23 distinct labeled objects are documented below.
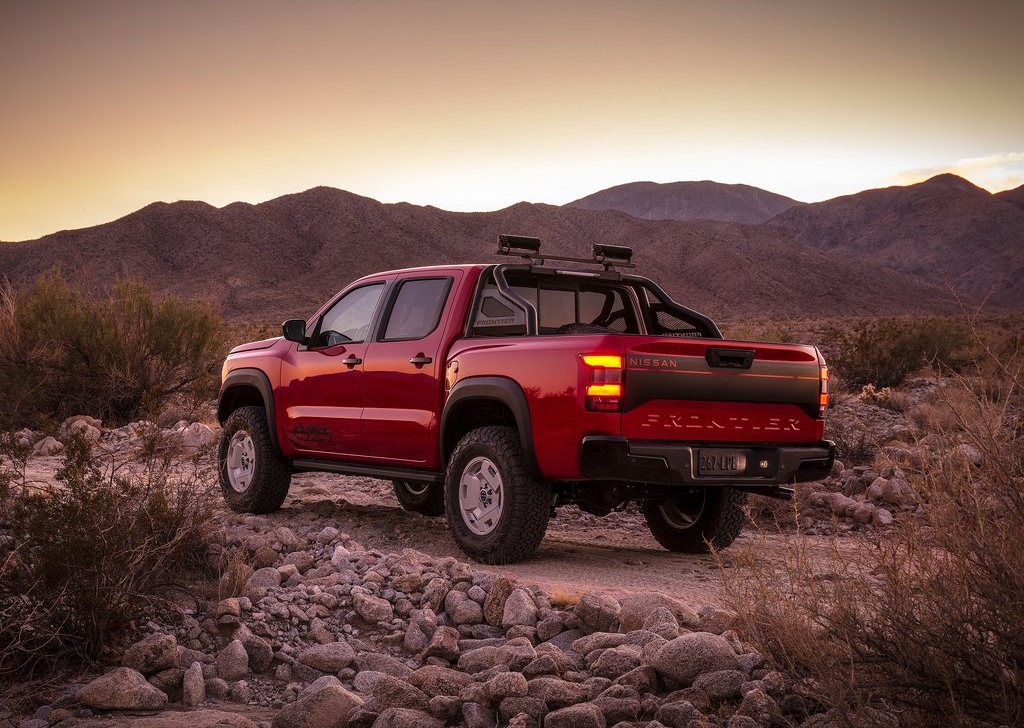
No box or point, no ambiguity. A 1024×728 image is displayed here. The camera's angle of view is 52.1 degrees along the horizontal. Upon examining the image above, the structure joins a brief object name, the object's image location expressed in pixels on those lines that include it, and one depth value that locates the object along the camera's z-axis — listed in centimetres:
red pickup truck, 632
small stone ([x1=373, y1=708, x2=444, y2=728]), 412
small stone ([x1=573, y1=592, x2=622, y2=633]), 542
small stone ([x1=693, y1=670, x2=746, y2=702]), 416
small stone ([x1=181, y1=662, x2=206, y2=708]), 475
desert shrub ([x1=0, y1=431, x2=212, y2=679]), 486
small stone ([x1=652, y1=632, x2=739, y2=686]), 438
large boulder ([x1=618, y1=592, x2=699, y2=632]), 541
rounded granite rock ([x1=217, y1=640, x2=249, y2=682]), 512
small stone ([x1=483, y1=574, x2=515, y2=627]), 572
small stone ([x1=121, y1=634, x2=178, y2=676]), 488
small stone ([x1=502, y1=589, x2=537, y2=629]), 559
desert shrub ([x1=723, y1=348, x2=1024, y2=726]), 336
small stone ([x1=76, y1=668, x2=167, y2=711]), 452
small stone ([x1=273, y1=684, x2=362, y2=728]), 432
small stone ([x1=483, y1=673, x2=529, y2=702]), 428
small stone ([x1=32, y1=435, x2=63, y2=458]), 1338
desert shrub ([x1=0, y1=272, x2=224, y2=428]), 1641
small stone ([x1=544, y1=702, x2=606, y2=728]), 399
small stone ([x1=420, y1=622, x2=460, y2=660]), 524
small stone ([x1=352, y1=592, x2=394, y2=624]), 587
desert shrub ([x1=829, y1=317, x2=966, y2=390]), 2166
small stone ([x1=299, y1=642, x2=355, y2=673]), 524
